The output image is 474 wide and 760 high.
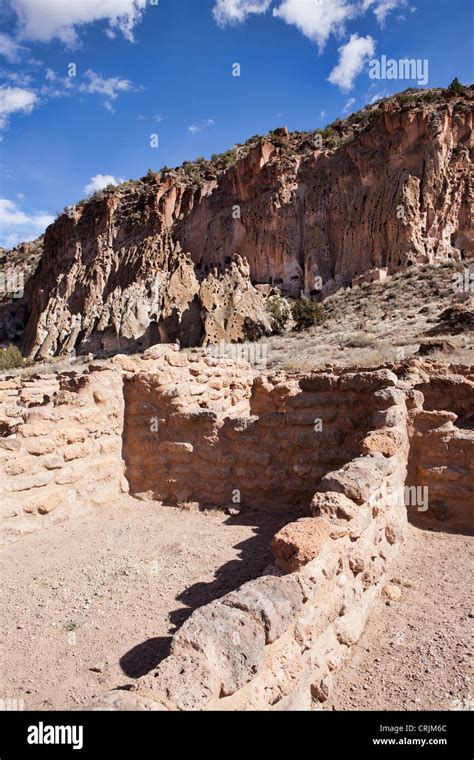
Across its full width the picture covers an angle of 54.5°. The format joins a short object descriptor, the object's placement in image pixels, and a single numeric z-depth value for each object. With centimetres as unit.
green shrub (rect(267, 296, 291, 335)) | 2612
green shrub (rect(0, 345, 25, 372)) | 2812
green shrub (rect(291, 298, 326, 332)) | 2588
